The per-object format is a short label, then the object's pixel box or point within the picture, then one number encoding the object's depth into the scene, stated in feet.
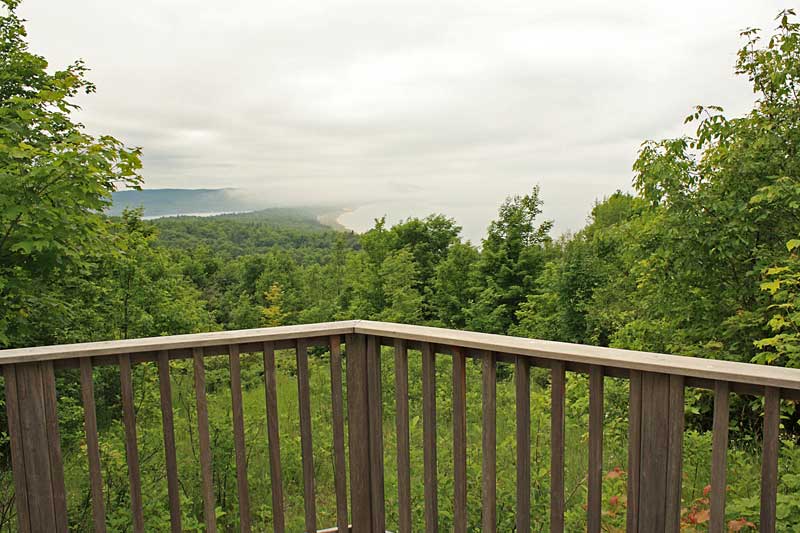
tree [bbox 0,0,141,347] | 13.26
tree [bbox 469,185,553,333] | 61.82
